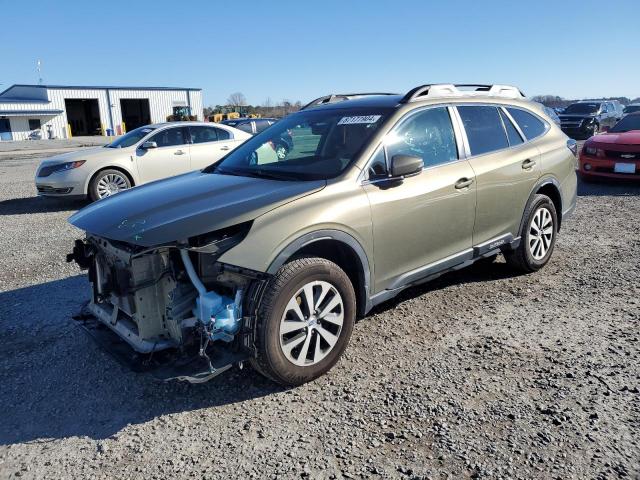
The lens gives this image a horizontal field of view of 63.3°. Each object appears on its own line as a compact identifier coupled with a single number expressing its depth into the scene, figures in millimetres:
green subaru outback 3059
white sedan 9586
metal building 50281
